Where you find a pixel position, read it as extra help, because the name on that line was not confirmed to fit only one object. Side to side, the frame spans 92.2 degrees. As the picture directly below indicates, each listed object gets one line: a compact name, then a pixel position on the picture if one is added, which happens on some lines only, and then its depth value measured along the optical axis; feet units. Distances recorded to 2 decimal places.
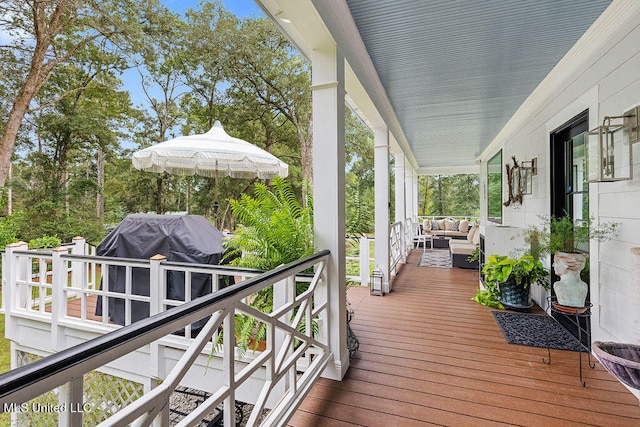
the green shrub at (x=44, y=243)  15.39
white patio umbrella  13.50
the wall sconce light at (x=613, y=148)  6.49
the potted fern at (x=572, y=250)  7.55
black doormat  8.81
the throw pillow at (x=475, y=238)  20.17
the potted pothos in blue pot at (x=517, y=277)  11.05
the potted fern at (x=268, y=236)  7.07
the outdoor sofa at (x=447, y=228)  30.94
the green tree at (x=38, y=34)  21.58
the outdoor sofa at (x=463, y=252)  19.54
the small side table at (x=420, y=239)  29.03
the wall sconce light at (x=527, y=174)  12.80
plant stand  7.45
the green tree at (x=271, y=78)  30.32
